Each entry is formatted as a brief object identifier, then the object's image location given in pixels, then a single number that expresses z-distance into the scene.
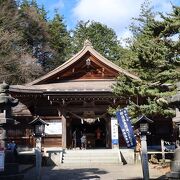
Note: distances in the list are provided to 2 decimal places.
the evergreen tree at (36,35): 35.00
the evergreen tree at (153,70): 12.16
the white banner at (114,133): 16.96
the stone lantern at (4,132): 9.06
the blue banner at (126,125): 12.50
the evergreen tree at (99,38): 40.65
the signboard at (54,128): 17.71
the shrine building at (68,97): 17.12
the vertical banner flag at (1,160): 8.64
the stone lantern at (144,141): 9.39
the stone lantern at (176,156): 7.21
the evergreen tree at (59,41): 36.62
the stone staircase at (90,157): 15.33
